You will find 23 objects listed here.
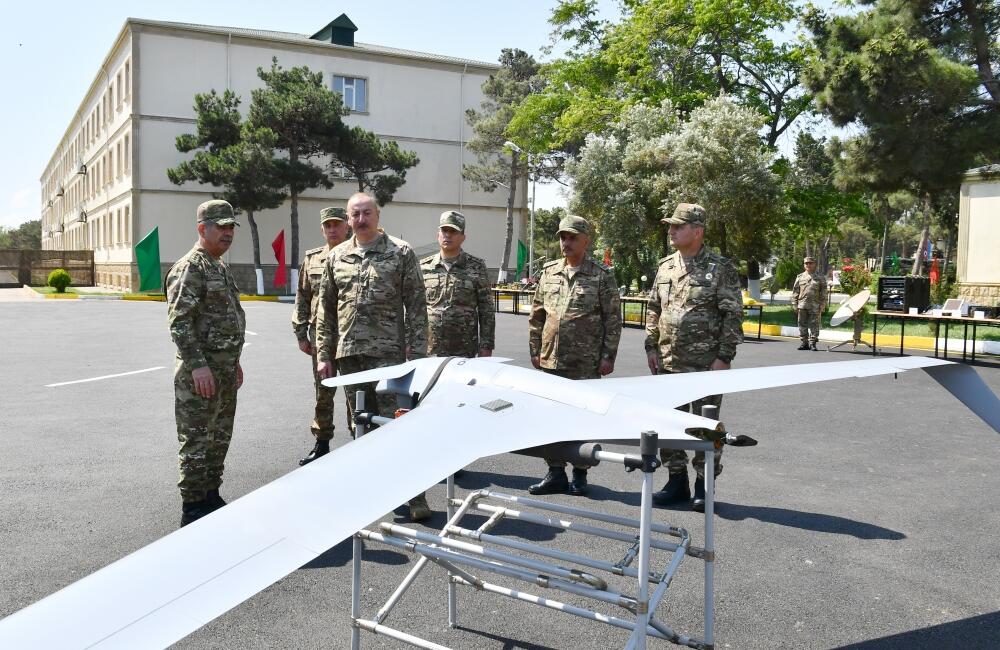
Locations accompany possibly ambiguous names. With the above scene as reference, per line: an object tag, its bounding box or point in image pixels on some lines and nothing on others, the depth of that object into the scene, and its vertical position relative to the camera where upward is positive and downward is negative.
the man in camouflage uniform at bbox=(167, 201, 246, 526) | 4.40 -0.54
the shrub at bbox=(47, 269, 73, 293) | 34.06 -0.85
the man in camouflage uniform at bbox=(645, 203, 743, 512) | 5.07 -0.27
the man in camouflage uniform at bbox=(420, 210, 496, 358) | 5.95 -0.28
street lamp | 34.75 +4.26
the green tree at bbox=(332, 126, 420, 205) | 34.44 +5.04
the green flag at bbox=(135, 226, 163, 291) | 24.66 +0.08
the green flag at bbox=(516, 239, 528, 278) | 33.72 +0.75
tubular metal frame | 2.50 -1.10
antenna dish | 14.23 -0.52
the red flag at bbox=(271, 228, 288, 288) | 33.69 +0.60
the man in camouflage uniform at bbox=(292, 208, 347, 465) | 5.91 -0.35
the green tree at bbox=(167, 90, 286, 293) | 31.39 +4.48
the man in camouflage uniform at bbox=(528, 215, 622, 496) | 5.52 -0.35
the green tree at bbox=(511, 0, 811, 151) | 26.53 +8.06
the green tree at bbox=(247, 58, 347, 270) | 32.78 +6.54
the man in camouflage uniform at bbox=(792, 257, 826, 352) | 14.49 -0.46
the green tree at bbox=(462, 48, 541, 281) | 38.92 +7.49
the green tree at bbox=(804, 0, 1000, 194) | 15.91 +4.17
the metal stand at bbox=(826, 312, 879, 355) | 14.66 -1.13
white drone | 1.44 -0.51
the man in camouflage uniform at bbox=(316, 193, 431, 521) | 5.06 -0.22
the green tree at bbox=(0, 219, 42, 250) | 115.75 +3.86
